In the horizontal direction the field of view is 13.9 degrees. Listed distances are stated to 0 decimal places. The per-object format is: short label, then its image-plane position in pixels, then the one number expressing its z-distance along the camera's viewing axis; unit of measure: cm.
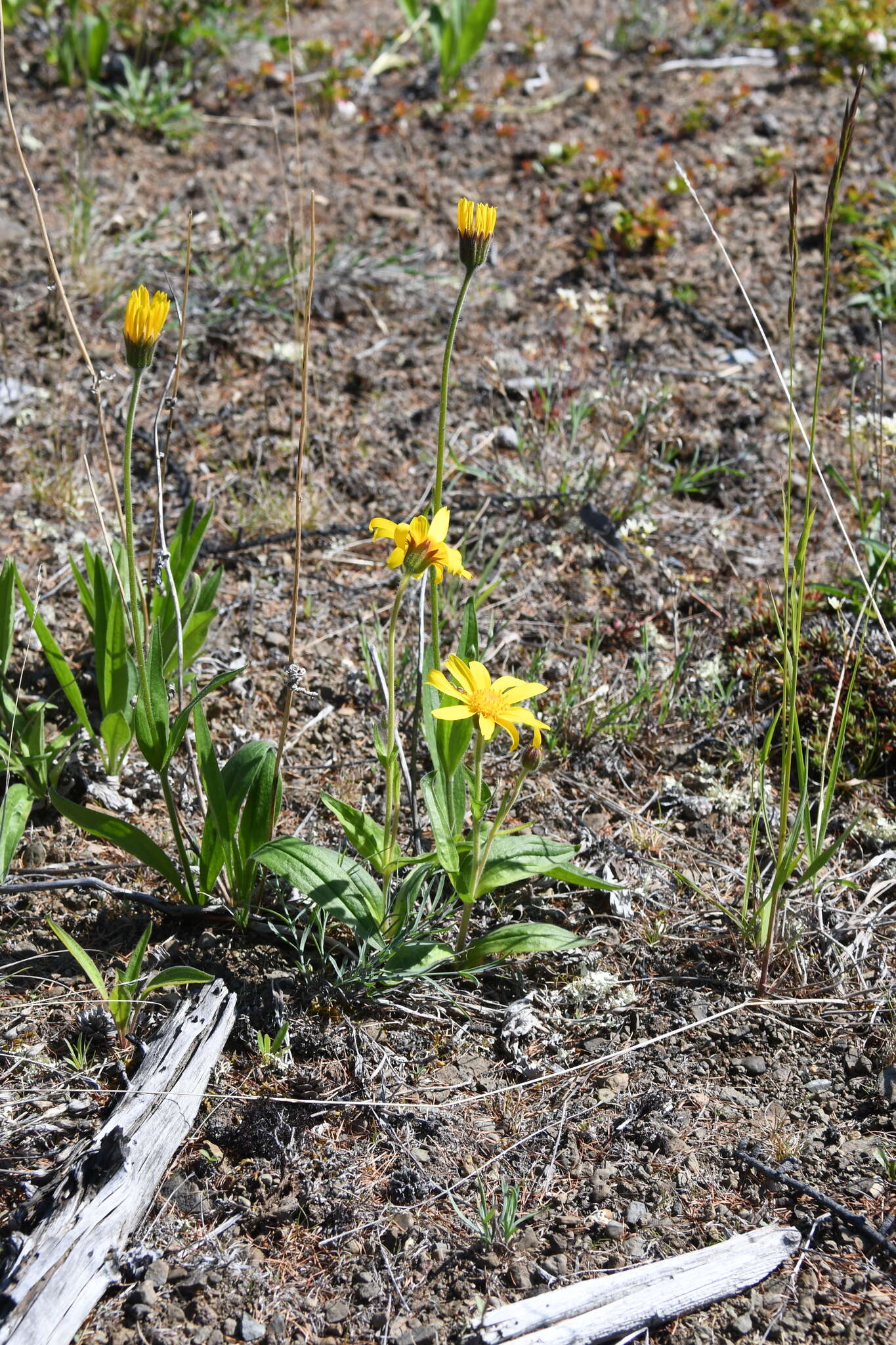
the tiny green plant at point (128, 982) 149
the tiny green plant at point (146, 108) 243
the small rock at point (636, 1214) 148
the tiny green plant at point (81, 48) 240
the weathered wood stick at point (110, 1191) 142
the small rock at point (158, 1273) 145
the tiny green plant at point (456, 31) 255
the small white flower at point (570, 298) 189
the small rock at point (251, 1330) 144
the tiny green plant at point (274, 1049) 152
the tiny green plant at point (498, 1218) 146
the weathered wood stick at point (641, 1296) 143
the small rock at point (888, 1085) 153
